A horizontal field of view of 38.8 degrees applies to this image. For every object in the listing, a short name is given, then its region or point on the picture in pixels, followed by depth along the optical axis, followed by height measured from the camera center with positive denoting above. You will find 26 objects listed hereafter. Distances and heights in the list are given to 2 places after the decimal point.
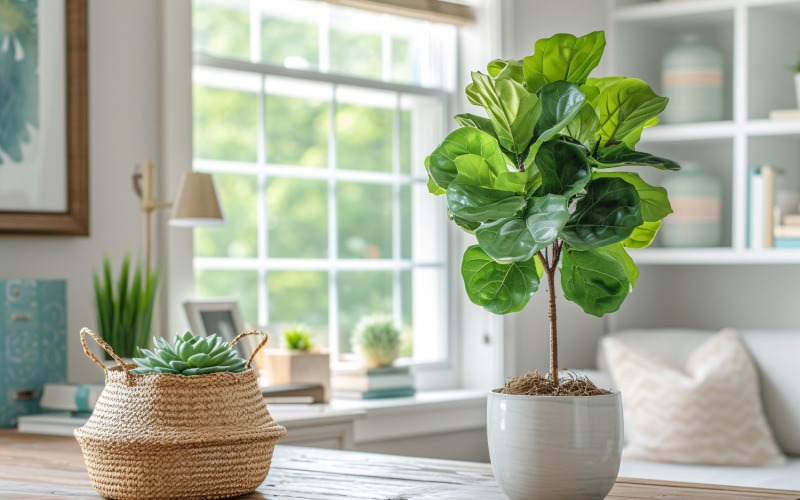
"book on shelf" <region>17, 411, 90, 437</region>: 2.38 -0.37
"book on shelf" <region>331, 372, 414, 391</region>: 3.45 -0.41
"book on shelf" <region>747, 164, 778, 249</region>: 3.82 +0.14
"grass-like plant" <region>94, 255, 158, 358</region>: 2.59 -0.15
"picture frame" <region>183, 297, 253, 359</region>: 2.94 -0.18
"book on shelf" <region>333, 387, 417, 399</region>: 3.46 -0.45
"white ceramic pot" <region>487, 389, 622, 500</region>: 1.30 -0.23
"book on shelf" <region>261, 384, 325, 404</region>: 2.80 -0.37
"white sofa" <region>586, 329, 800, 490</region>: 3.32 -0.46
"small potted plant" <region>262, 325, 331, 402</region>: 3.10 -0.31
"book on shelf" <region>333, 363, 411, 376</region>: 3.45 -0.37
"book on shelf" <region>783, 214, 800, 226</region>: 3.79 +0.09
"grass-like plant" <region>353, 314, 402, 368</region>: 3.47 -0.28
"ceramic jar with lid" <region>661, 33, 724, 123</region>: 4.13 +0.61
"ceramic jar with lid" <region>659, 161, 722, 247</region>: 4.10 +0.14
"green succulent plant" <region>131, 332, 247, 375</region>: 1.47 -0.14
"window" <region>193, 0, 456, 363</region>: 3.47 +0.34
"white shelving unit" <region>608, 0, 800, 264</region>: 3.93 +0.58
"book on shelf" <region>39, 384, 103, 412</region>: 2.45 -0.32
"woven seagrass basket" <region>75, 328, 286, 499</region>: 1.42 -0.24
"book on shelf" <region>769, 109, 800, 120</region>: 3.82 +0.45
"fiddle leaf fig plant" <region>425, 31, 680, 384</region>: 1.29 +0.09
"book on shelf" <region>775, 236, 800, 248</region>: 3.79 +0.02
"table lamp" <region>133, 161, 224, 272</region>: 2.71 +0.11
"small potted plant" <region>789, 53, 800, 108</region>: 3.85 +0.60
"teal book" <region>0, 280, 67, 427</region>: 2.56 -0.22
